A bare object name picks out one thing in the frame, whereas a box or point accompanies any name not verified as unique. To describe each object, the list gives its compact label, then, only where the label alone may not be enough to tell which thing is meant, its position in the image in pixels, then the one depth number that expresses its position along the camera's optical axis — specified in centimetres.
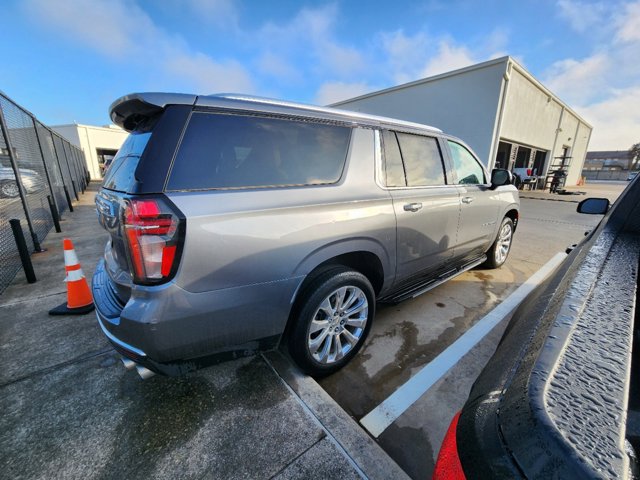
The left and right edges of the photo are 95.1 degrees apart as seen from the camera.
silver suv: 150
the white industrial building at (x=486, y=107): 1369
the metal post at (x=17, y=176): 423
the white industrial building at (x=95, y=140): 2683
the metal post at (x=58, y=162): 866
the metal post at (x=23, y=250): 360
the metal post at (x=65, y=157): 1023
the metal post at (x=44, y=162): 644
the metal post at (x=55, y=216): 631
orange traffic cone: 296
